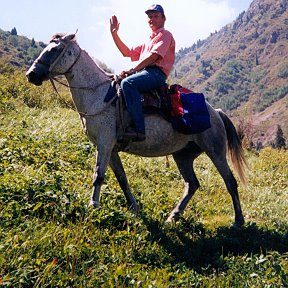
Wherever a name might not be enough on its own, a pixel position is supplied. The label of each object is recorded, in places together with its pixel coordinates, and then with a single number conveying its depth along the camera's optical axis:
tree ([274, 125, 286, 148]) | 102.04
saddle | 6.74
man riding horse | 6.69
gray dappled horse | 6.45
